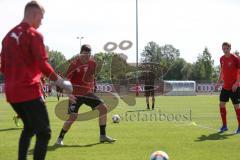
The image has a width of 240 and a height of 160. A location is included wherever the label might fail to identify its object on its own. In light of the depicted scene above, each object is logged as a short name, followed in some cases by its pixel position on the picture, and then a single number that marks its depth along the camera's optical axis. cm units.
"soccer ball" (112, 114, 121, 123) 1537
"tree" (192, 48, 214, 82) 10638
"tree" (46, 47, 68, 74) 11412
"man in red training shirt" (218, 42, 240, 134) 1222
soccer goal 5561
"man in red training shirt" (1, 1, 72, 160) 561
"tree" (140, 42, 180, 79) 13825
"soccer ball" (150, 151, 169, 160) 690
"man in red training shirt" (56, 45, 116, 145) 1007
